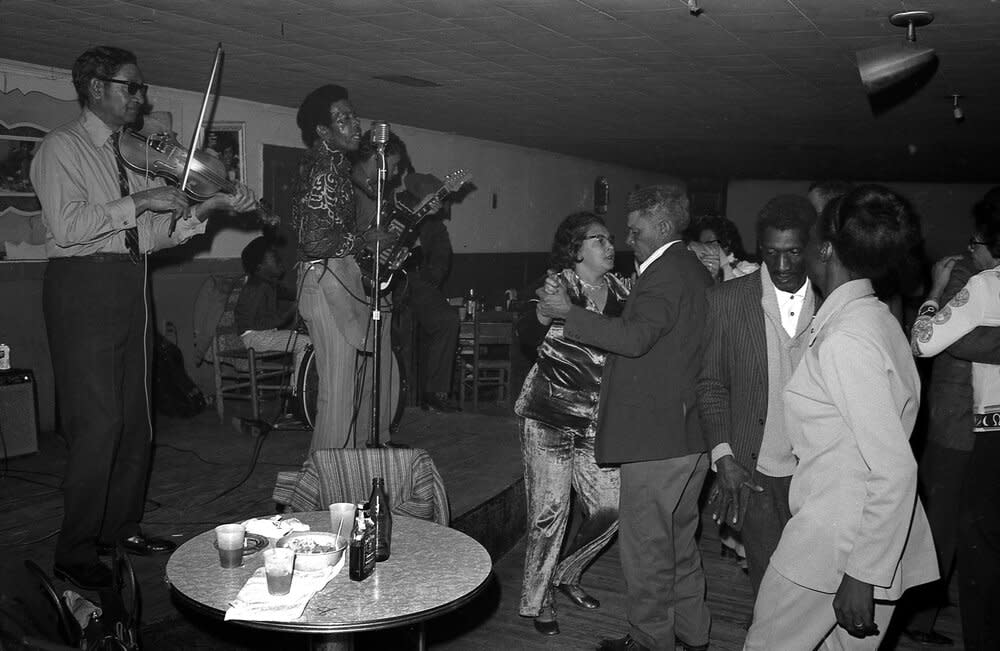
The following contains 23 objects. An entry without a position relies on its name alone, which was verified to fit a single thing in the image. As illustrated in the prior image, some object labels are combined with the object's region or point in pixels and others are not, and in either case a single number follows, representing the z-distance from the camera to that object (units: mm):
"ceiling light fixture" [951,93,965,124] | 7450
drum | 6668
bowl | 2430
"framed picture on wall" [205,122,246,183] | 8016
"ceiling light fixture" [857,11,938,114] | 5199
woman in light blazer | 2066
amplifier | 5773
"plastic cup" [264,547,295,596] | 2246
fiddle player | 3613
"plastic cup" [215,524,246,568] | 2443
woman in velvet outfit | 3854
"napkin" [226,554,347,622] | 2152
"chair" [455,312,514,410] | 8820
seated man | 7223
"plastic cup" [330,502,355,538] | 2675
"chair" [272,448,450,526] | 3295
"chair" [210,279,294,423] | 7125
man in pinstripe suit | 3006
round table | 2180
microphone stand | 4289
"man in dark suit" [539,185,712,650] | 3330
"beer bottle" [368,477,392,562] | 2588
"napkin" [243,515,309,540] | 2695
